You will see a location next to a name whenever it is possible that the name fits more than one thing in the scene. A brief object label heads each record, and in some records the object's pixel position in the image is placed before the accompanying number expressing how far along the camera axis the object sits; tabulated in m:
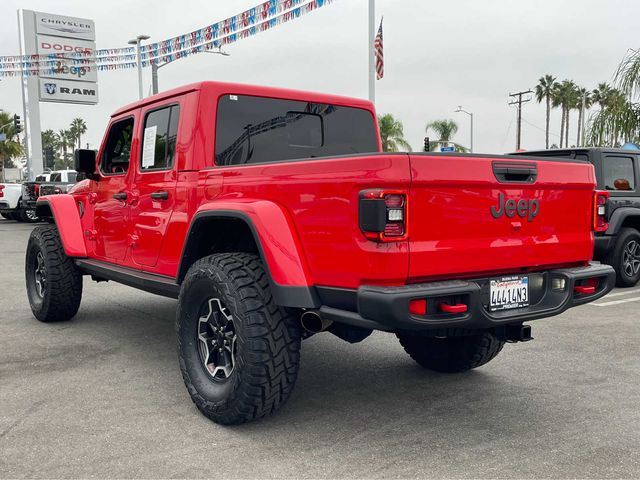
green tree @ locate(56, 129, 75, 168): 104.15
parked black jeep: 8.03
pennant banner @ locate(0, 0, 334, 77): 15.38
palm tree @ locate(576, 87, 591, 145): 63.70
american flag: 17.39
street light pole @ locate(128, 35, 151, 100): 26.34
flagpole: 16.83
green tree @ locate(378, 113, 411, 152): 32.47
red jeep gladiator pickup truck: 2.87
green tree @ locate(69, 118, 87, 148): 101.81
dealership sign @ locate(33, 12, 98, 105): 36.84
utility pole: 51.22
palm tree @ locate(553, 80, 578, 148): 65.00
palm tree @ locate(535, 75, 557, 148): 66.00
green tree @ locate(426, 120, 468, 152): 44.78
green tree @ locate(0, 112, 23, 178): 57.50
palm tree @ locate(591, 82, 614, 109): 64.25
